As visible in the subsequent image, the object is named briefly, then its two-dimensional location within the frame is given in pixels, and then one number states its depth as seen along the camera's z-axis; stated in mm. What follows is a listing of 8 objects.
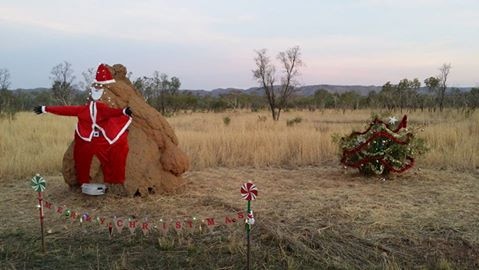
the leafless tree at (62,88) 31356
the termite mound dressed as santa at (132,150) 7174
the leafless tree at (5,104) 21056
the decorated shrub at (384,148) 8656
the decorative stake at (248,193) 4535
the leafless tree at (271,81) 26156
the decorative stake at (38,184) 5125
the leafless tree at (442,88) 33306
